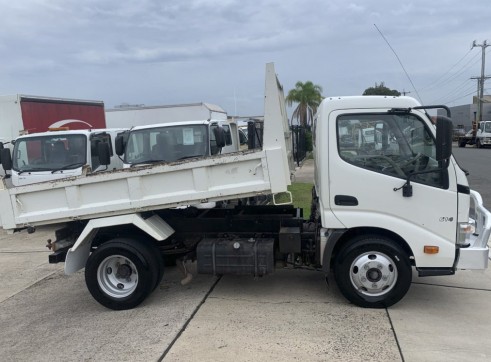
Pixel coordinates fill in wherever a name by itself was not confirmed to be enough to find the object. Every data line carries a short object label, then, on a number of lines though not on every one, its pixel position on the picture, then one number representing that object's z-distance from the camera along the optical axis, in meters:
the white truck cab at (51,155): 8.54
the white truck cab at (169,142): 7.53
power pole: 48.78
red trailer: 10.45
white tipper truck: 4.56
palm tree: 39.69
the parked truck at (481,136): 35.22
